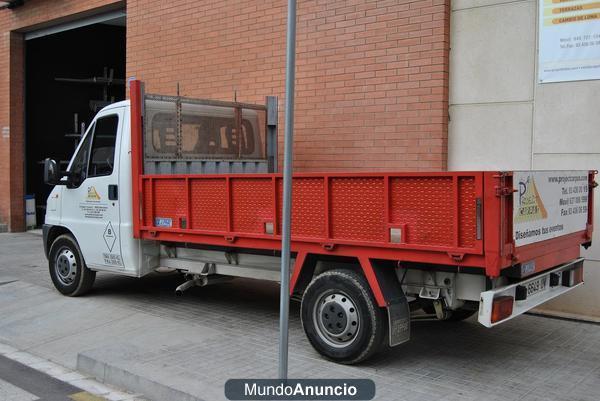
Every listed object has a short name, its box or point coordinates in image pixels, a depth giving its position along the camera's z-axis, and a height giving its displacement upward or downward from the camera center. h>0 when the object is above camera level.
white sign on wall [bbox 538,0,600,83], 7.06 +1.46
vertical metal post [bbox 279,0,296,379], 3.79 -0.10
